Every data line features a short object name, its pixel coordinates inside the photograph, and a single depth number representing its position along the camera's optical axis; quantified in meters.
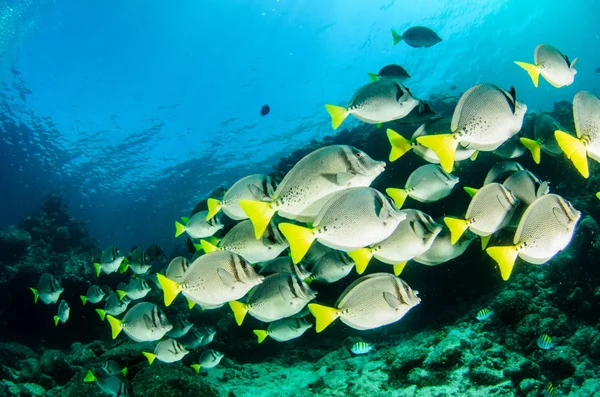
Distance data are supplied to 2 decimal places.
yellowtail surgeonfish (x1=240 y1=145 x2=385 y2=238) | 2.57
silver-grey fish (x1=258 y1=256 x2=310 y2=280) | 3.97
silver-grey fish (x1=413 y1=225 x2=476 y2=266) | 3.55
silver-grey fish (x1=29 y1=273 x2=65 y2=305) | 8.67
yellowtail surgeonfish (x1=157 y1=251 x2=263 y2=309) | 3.14
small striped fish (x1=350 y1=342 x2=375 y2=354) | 5.96
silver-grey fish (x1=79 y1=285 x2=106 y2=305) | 8.83
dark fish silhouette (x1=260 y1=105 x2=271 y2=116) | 14.13
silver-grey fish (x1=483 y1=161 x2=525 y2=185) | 3.98
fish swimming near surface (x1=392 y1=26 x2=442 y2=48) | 7.45
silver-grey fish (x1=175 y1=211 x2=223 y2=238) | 5.13
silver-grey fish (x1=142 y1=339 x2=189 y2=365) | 5.79
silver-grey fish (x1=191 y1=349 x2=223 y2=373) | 6.73
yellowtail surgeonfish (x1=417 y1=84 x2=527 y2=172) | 2.65
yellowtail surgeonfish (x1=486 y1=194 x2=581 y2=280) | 2.49
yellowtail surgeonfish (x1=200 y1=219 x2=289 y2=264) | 3.60
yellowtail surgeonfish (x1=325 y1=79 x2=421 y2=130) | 3.44
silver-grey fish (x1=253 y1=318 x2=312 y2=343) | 5.27
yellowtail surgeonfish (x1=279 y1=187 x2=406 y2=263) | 2.45
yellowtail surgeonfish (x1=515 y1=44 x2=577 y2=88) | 3.35
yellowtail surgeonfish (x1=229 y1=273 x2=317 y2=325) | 3.48
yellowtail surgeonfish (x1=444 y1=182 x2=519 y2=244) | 2.98
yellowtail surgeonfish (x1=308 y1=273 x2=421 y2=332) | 2.94
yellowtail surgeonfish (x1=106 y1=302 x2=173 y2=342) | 4.93
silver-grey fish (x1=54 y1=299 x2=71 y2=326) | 8.85
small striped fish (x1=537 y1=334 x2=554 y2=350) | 5.34
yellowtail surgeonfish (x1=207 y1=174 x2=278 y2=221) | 3.57
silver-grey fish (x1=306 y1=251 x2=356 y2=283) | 4.25
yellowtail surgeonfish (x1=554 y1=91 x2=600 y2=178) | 2.35
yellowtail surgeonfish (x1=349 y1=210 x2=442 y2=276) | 3.06
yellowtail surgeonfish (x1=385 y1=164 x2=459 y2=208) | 4.07
